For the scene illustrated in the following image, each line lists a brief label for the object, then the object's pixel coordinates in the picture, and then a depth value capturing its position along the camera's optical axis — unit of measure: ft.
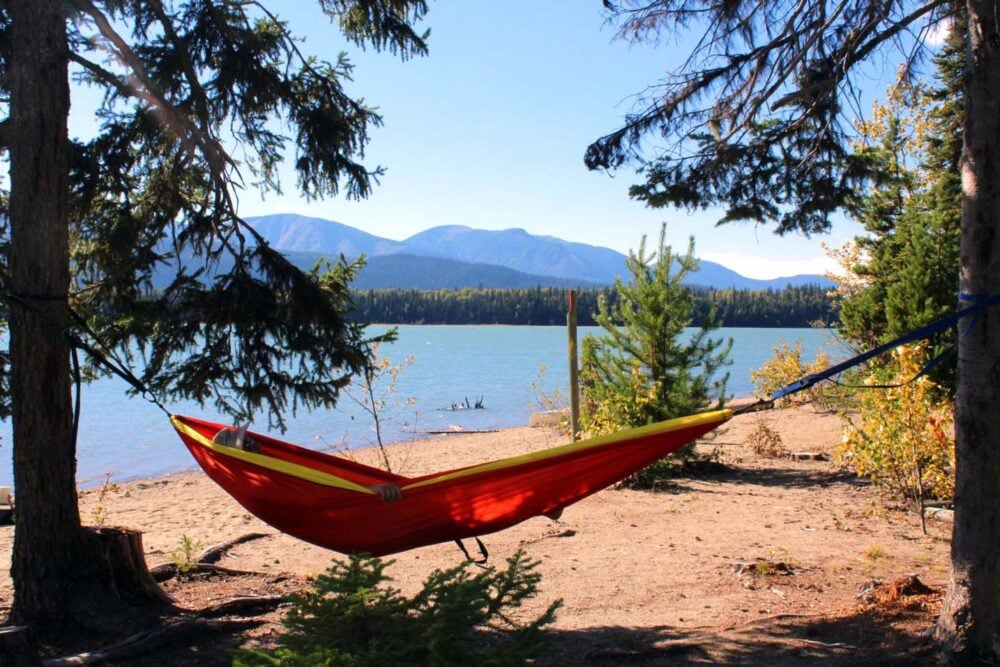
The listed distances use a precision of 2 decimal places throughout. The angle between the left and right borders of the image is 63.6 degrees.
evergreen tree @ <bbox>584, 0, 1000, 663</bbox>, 9.28
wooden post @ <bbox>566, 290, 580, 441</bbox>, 25.82
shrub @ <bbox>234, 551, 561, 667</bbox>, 7.16
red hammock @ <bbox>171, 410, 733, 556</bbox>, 10.16
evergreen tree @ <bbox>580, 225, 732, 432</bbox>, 24.95
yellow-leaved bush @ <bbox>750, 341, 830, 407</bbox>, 40.55
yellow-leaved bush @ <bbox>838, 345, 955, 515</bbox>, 16.72
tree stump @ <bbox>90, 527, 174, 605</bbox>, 11.46
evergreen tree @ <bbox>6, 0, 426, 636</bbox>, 10.80
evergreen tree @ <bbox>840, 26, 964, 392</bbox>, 28.27
